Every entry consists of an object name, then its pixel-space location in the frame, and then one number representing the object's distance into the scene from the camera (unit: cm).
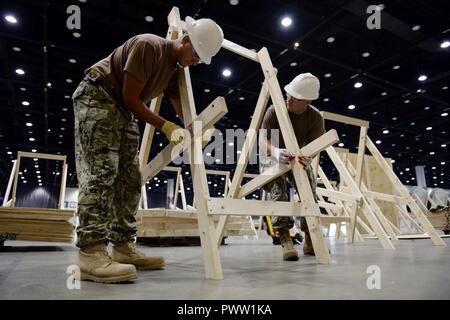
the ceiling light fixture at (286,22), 707
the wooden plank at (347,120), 468
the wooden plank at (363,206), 396
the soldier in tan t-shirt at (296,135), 276
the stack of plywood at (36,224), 411
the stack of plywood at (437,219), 1125
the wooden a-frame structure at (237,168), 176
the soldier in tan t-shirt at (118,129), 173
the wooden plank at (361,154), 476
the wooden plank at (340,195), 447
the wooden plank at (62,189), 692
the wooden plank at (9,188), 672
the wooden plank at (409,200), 445
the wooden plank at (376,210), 468
